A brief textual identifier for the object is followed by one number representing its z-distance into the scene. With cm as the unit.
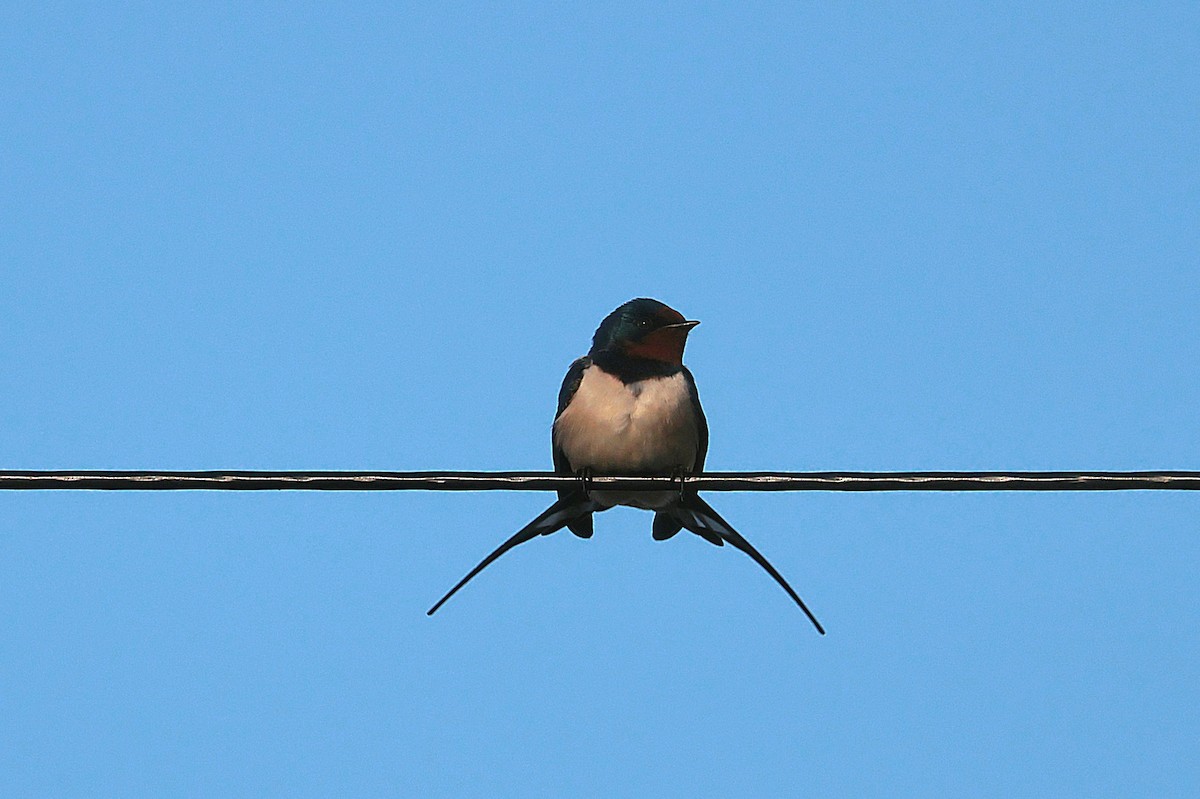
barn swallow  1515
